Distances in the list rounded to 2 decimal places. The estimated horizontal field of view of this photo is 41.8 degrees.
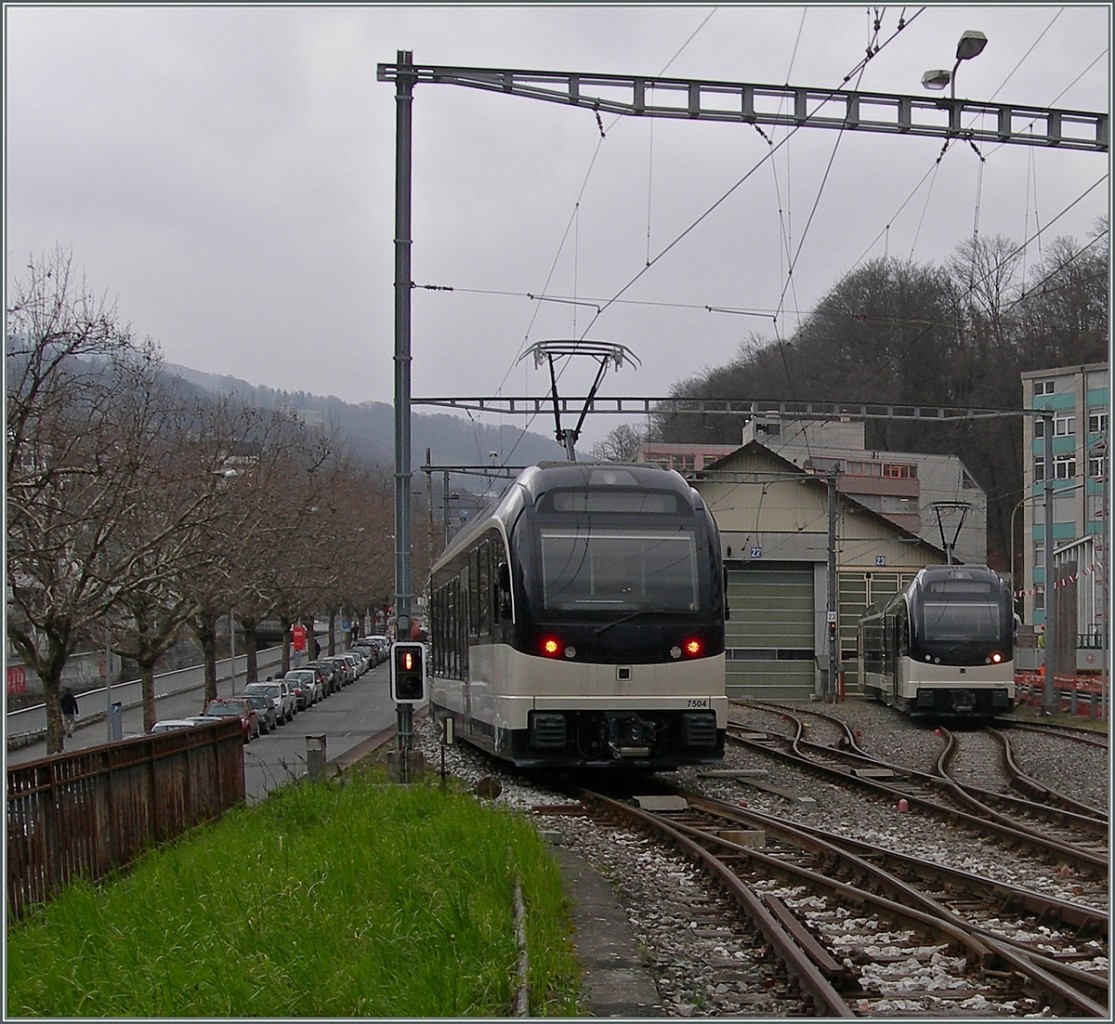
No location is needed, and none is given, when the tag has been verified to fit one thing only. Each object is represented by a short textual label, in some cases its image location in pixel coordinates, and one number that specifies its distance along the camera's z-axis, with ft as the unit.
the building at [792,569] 161.38
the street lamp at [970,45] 45.98
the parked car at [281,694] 144.77
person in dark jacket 137.81
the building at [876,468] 242.78
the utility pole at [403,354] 60.85
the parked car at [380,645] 293.86
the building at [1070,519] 143.54
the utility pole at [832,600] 133.18
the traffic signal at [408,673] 56.54
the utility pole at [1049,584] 104.37
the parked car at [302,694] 163.53
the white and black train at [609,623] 52.11
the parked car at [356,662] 227.44
